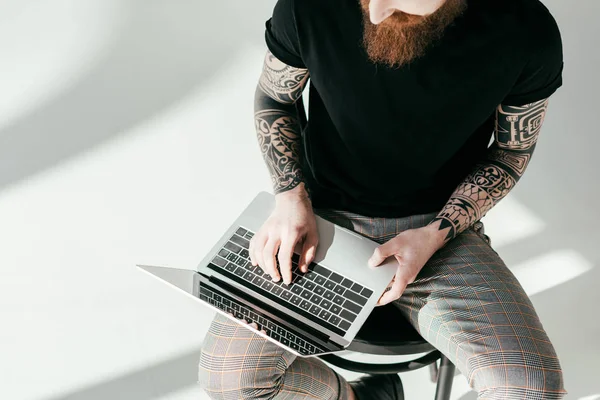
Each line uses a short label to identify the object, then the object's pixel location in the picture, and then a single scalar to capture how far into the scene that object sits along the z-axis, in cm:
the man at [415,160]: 129
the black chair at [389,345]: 133
